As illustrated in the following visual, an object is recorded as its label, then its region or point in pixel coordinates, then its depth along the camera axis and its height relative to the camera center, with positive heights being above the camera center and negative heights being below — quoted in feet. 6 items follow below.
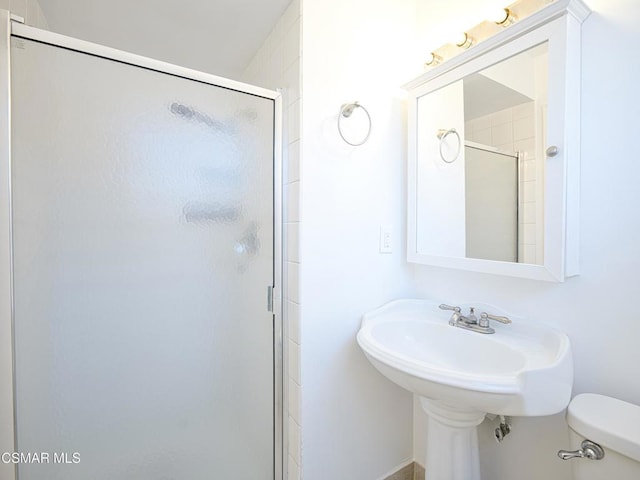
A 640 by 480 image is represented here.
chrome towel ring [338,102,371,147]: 3.98 +1.69
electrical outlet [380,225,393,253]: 4.59 -0.06
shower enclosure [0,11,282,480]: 2.83 -0.36
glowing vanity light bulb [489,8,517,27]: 3.54 +2.64
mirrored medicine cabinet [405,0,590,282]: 3.02 +1.03
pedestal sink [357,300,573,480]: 2.59 -1.37
